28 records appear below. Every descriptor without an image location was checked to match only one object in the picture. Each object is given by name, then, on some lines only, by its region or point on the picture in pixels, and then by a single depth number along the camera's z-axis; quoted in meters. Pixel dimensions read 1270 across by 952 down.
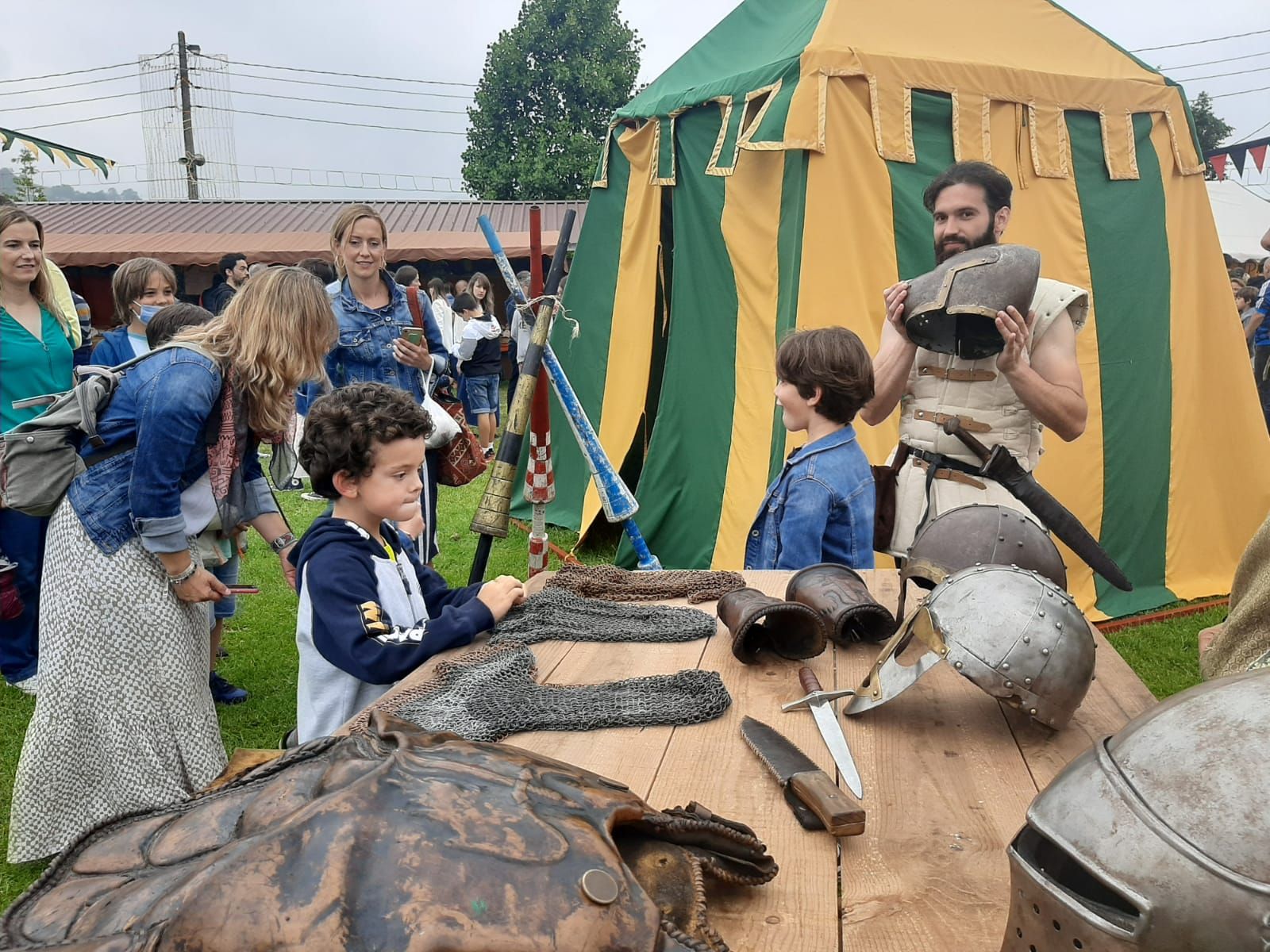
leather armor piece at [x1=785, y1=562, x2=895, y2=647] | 2.05
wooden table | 1.19
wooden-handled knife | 1.34
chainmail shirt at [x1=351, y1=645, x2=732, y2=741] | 1.68
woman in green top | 3.76
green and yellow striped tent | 4.40
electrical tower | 24.72
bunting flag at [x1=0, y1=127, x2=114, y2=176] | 7.96
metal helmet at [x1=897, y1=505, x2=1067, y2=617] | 2.11
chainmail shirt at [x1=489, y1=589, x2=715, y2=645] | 2.17
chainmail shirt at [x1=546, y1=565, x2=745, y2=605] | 2.46
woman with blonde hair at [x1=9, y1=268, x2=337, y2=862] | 2.52
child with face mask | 4.41
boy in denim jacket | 2.69
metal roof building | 15.25
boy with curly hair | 1.99
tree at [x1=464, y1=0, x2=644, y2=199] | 31.00
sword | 3.06
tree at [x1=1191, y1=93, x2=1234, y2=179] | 36.88
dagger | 1.52
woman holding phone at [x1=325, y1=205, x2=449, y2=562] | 3.86
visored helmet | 0.98
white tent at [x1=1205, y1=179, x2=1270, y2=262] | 14.98
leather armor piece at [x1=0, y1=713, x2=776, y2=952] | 0.87
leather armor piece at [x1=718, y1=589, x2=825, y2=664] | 2.00
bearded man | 2.92
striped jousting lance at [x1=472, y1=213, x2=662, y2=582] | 4.25
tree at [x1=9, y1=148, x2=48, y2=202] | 26.72
